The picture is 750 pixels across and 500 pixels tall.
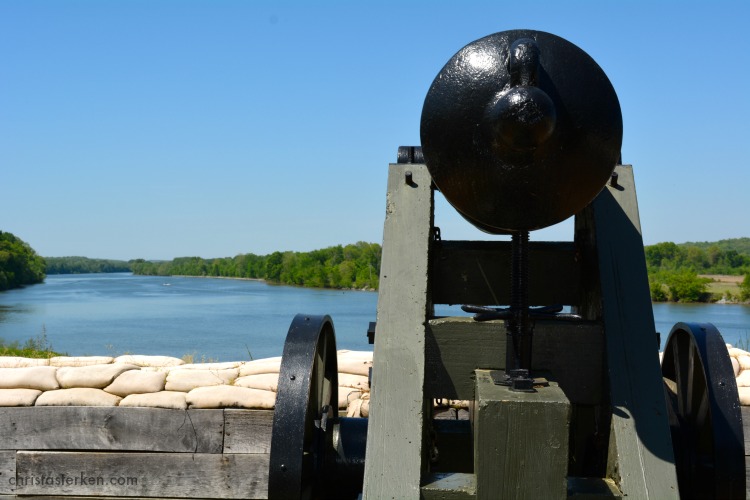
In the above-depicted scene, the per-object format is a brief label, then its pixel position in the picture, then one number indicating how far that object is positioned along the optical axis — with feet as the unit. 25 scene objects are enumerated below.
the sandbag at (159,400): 16.90
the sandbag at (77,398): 17.08
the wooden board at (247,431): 16.63
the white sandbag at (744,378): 17.40
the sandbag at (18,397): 17.12
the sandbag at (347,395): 17.81
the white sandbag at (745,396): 16.48
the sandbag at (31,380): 17.54
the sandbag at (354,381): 18.76
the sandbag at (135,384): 17.38
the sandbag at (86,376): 17.57
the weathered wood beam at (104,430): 16.88
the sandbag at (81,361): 20.25
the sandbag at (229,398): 16.72
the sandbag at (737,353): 20.14
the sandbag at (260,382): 17.31
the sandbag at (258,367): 19.03
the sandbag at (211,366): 19.43
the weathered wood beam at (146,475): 16.78
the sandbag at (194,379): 17.60
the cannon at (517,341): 6.64
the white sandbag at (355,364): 20.10
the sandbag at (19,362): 19.65
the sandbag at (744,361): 19.00
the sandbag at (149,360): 21.34
